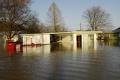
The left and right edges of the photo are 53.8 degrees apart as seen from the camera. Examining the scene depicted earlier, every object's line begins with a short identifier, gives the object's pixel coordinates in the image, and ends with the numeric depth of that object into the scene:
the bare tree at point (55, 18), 32.43
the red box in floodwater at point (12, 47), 15.81
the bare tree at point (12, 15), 22.32
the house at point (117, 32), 38.39
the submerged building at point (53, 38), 22.79
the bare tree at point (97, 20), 36.48
